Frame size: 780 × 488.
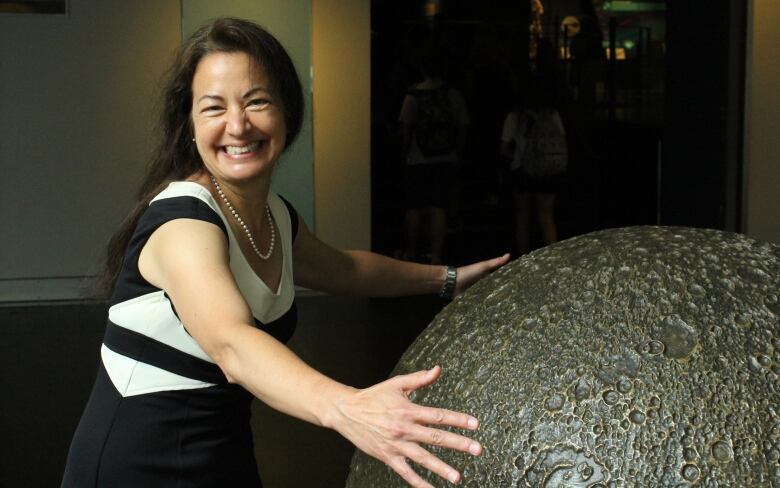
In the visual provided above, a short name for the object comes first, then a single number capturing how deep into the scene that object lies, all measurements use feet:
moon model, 6.56
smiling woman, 8.06
